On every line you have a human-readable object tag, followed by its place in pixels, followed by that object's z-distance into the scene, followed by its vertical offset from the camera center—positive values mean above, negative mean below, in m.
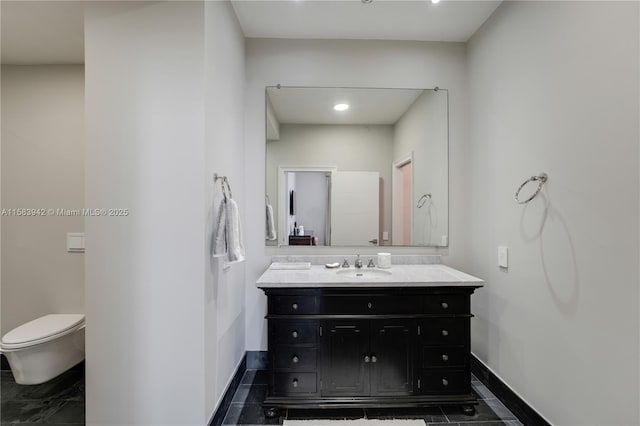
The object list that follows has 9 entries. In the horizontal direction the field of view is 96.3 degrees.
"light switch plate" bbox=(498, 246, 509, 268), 1.89 -0.31
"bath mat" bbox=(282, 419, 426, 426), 1.69 -1.26
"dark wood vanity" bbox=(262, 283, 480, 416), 1.75 -0.85
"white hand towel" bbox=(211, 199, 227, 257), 1.57 -0.13
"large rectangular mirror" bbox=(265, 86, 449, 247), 2.36 +0.35
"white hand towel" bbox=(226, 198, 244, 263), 1.61 -0.14
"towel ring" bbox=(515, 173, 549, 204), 1.58 +0.17
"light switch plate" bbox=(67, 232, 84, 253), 2.30 -0.26
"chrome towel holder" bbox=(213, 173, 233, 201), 1.66 +0.17
